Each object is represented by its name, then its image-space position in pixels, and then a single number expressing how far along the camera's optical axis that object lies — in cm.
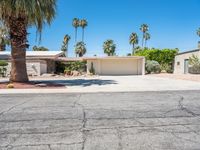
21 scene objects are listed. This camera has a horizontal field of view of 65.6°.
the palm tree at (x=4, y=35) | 1103
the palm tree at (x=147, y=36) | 4240
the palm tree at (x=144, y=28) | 4179
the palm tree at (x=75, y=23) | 4042
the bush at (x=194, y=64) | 1997
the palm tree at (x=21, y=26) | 1048
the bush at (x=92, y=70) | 2226
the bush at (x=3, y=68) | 1831
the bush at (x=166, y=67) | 2472
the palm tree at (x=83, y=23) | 4021
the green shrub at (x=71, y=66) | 2273
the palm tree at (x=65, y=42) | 4196
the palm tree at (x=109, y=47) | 3861
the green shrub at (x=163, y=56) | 2462
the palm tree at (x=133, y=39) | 4049
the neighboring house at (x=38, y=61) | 1899
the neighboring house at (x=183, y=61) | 2120
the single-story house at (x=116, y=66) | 2259
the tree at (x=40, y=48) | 3808
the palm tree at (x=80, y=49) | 3833
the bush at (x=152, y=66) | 2296
